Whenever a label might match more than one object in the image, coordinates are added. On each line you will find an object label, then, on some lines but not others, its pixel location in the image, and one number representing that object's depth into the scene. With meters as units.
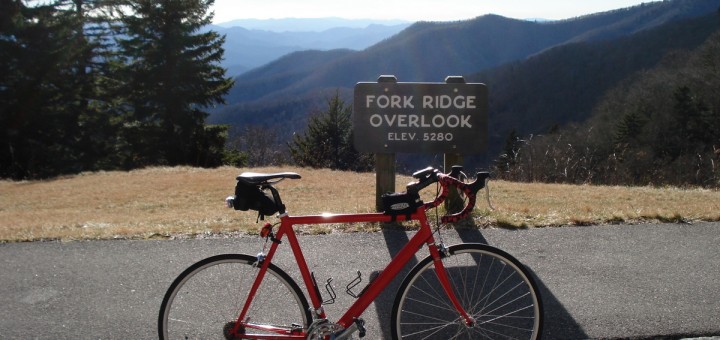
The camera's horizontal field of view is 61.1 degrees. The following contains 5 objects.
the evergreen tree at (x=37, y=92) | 28.98
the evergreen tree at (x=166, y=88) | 32.28
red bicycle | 2.89
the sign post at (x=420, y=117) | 6.37
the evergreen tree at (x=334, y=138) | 32.61
